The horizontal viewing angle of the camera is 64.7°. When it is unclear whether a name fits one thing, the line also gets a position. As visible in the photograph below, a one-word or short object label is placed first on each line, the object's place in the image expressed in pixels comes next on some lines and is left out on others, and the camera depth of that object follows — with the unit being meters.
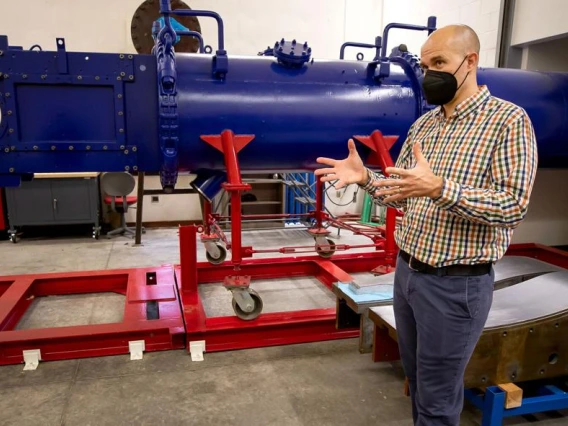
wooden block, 2.04
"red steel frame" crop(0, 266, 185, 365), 2.81
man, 1.26
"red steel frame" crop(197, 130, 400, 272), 2.85
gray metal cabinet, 5.97
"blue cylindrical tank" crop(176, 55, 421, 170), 2.92
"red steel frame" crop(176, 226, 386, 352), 2.97
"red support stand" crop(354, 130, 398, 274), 3.11
